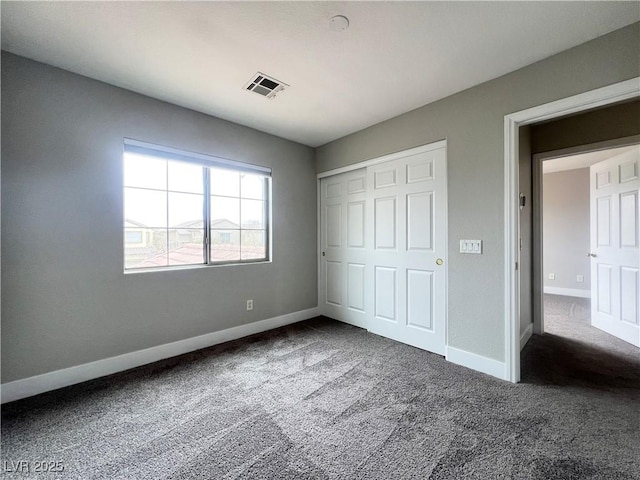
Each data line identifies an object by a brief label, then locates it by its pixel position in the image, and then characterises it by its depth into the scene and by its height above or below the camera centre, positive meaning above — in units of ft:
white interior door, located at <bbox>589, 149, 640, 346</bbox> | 9.48 -0.33
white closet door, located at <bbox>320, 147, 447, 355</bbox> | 9.00 -0.34
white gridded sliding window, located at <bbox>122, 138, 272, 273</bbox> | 8.39 +2.75
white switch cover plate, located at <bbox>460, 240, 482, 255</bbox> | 7.82 -0.22
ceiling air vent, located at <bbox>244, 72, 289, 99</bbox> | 7.39 +4.51
